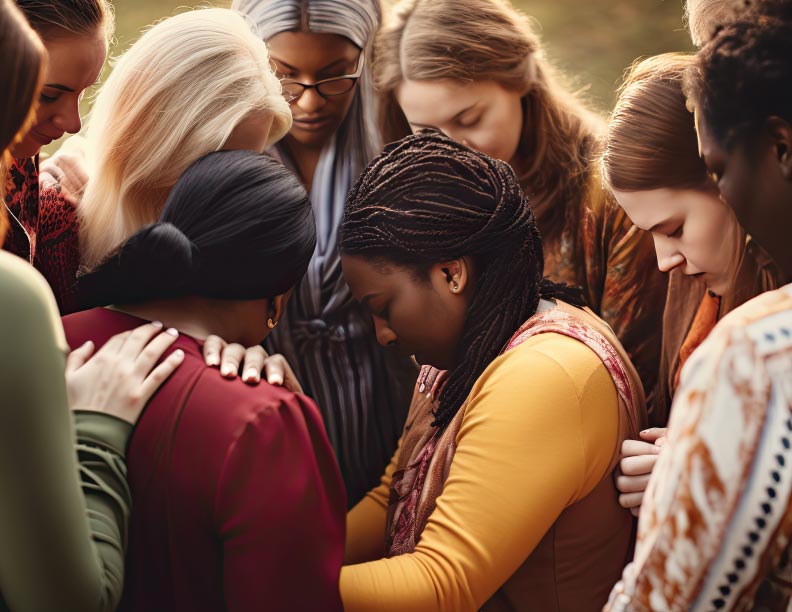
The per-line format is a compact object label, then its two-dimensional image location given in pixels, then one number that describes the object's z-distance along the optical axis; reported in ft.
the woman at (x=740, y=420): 3.60
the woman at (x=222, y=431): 3.95
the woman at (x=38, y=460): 3.37
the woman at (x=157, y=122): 4.83
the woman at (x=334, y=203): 5.36
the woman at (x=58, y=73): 4.56
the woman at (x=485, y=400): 4.51
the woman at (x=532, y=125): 5.49
